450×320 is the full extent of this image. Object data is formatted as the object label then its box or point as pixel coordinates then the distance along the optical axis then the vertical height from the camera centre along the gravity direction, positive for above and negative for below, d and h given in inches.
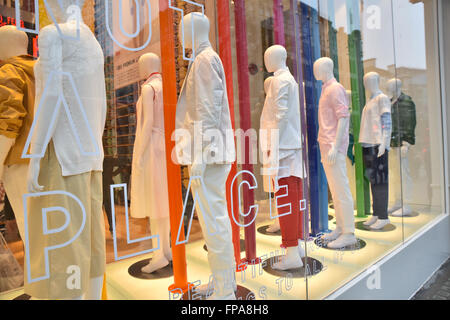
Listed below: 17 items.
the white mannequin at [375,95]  127.8 +20.7
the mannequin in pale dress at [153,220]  62.1 -12.8
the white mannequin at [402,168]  136.9 -11.5
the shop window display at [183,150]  47.4 +1.2
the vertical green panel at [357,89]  122.0 +22.7
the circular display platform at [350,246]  102.1 -33.8
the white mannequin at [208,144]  65.9 +2.2
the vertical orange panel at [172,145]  65.9 +2.4
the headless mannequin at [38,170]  45.4 -1.0
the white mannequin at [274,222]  85.3 -19.2
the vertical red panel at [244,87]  85.0 +18.3
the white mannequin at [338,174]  110.7 -9.3
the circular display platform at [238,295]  65.1 -32.2
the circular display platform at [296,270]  82.4 -32.2
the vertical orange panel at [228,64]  80.3 +23.5
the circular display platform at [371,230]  119.3 -32.1
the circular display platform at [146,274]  60.1 -23.0
